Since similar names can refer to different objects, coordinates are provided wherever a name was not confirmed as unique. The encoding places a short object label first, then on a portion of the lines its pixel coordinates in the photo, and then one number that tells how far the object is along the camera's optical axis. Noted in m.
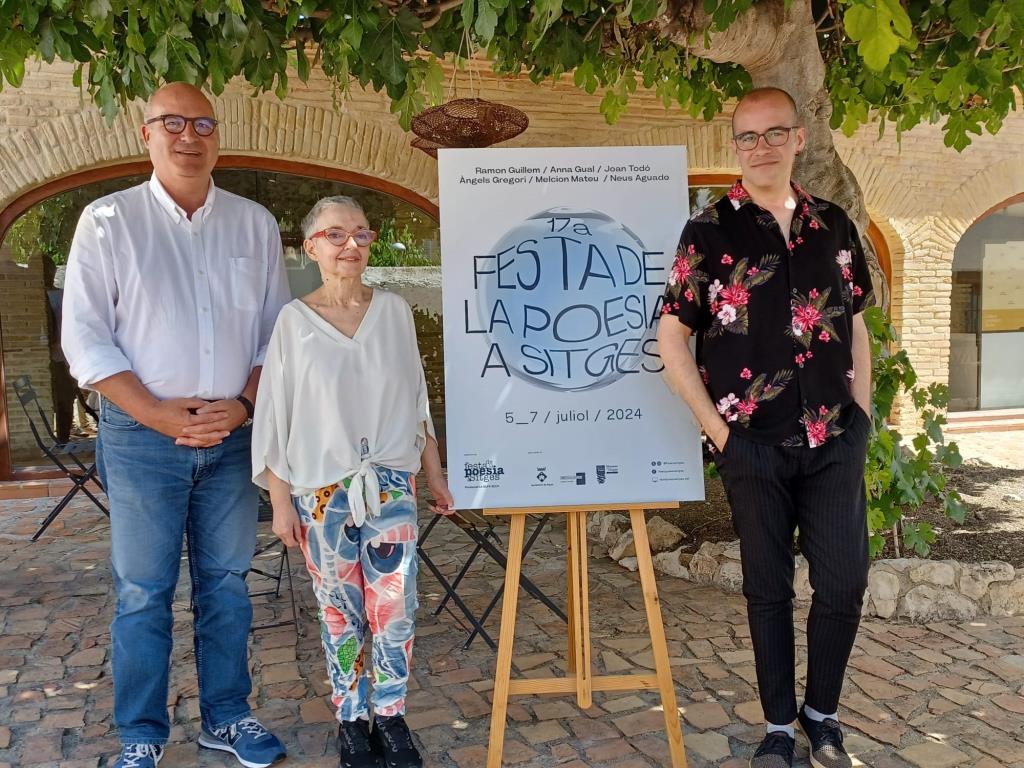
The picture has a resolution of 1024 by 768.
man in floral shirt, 2.52
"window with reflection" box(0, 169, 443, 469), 7.15
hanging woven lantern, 5.29
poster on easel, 2.76
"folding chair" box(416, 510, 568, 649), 3.74
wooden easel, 2.75
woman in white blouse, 2.53
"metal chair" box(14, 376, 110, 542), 5.65
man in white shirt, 2.56
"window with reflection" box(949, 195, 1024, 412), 9.90
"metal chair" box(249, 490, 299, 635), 4.11
